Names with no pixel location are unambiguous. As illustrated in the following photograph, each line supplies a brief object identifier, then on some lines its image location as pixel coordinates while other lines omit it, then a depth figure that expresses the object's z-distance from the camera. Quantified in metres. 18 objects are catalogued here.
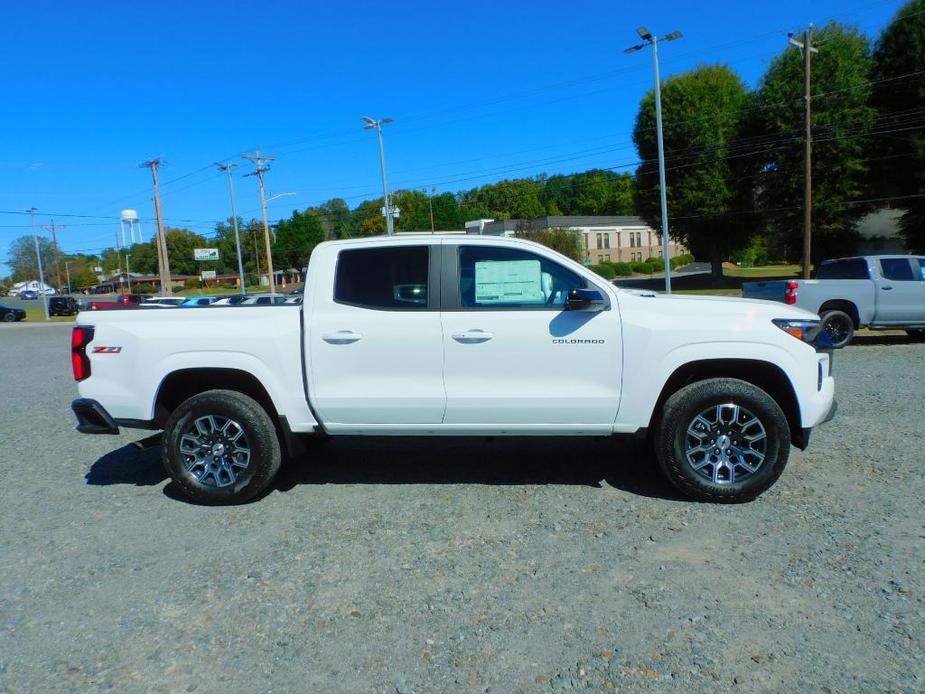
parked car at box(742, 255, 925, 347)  13.18
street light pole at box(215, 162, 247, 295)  52.94
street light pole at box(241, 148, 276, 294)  49.63
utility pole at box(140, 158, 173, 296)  48.94
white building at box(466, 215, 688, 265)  96.16
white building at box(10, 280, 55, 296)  131.43
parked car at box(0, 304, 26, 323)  50.89
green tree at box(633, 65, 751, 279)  40.31
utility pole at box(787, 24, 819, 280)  24.58
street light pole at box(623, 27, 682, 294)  26.64
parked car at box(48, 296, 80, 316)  56.69
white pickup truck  4.86
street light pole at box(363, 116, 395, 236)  40.44
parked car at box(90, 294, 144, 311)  38.76
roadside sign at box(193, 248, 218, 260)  92.75
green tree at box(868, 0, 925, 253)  29.91
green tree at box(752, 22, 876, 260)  32.00
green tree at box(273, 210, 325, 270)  95.56
